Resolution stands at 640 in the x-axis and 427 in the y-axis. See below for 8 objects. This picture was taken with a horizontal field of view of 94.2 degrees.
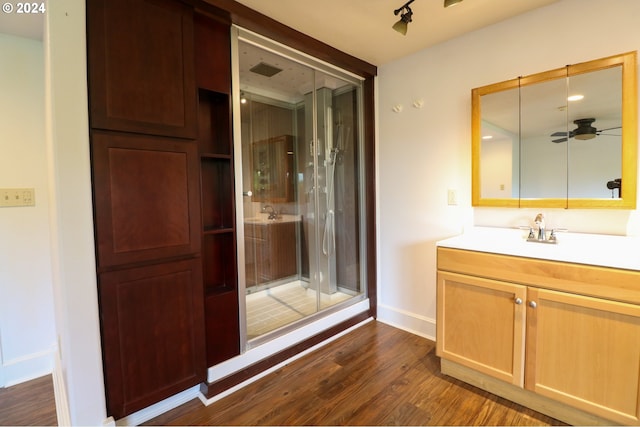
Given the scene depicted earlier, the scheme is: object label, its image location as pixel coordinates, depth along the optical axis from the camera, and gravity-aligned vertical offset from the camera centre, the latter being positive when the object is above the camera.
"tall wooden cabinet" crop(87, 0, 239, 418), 1.39 +0.08
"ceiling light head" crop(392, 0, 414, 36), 1.71 +1.05
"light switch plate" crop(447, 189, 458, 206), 2.31 +0.03
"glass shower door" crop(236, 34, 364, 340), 2.64 +0.12
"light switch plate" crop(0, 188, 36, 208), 1.96 +0.09
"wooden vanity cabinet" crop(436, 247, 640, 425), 1.36 -0.71
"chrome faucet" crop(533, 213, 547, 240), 1.86 -0.18
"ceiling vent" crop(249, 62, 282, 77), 2.29 +1.08
